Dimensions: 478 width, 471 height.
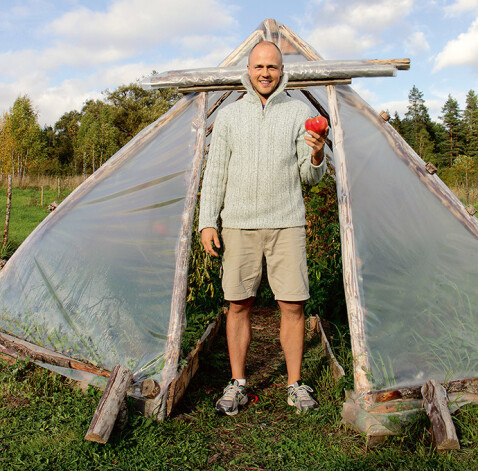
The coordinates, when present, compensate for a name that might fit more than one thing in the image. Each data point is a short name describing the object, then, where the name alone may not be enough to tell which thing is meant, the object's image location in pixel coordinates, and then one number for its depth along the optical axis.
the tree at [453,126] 47.97
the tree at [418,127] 45.44
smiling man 3.15
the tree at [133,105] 37.81
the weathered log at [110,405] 2.69
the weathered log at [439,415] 2.59
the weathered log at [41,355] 3.48
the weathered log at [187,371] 3.23
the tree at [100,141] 36.56
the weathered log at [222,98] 4.70
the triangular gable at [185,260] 3.30
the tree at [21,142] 34.00
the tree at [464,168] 27.65
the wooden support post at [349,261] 3.11
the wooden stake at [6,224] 7.40
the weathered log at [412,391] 3.00
